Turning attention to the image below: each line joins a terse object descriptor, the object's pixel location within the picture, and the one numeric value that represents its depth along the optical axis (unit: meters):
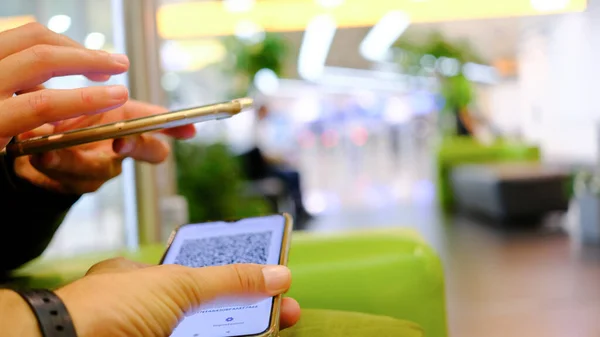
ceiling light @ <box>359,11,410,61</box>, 9.73
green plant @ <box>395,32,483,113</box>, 8.80
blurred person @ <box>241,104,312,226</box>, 6.41
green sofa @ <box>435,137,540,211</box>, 7.96
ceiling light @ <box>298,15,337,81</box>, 9.82
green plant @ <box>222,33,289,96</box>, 6.57
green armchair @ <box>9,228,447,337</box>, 1.15
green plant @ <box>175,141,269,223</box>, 4.36
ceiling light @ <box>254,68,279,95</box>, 6.64
